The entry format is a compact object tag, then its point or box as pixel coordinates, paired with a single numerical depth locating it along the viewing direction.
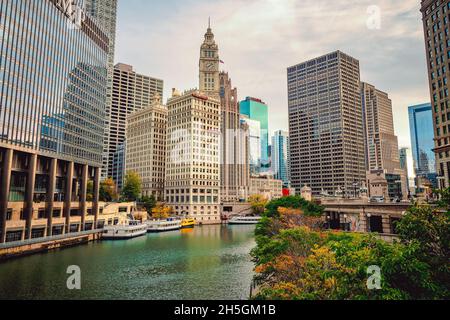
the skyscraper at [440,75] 75.75
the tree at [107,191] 133.50
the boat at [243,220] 150.64
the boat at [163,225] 109.98
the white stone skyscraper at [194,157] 148.75
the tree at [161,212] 134.39
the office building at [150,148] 166.00
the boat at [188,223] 127.31
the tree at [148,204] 138.38
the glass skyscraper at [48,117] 61.41
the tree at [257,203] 167.88
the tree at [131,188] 136.88
